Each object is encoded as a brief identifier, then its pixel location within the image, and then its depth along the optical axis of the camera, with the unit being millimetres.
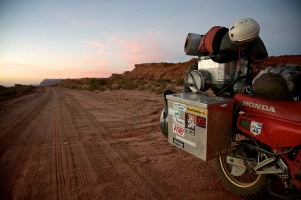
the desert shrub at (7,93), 19697
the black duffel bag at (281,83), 1648
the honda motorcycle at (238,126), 1701
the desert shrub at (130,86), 22853
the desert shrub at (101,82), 40662
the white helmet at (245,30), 2158
